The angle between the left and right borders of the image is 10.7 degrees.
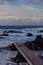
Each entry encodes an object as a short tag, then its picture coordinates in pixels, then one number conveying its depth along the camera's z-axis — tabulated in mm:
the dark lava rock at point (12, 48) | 19203
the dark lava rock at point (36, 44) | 19016
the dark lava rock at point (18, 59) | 14206
